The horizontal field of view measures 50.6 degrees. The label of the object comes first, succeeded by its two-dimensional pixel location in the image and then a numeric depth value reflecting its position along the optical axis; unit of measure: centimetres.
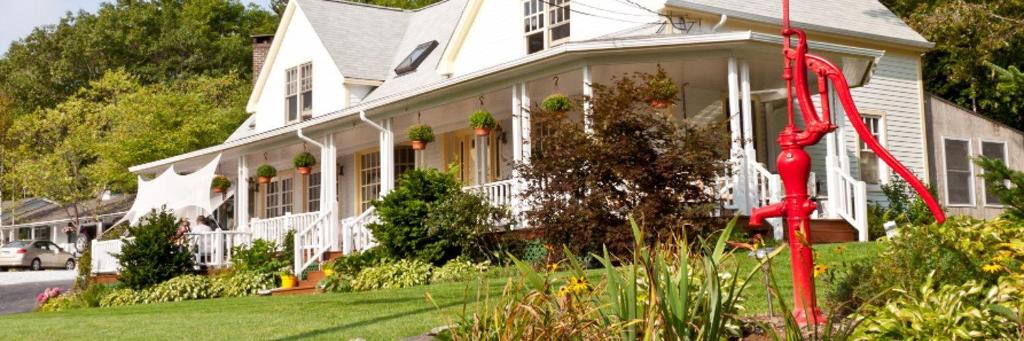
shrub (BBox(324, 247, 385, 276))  1623
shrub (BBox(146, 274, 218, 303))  1758
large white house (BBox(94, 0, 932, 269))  1494
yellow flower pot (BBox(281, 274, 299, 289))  1728
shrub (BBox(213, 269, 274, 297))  1764
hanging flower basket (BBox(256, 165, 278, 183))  2372
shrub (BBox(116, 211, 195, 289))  1844
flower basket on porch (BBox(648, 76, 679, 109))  1310
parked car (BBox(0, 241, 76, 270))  3834
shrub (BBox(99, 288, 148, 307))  1770
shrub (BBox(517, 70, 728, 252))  1206
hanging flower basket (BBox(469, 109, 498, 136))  1720
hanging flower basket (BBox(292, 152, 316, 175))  2212
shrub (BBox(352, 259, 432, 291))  1468
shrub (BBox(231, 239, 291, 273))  1868
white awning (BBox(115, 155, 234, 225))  2264
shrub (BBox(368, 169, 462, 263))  1542
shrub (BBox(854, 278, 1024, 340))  490
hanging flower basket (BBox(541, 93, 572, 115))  1488
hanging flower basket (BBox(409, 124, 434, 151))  1850
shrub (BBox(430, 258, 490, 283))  1423
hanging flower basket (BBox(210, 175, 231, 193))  2505
